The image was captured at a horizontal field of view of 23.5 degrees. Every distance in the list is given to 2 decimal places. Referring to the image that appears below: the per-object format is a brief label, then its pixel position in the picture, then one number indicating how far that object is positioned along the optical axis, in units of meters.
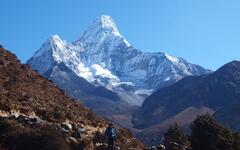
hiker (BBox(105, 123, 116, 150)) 36.88
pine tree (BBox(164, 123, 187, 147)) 60.51
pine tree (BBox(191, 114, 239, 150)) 45.59
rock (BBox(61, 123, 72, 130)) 38.66
